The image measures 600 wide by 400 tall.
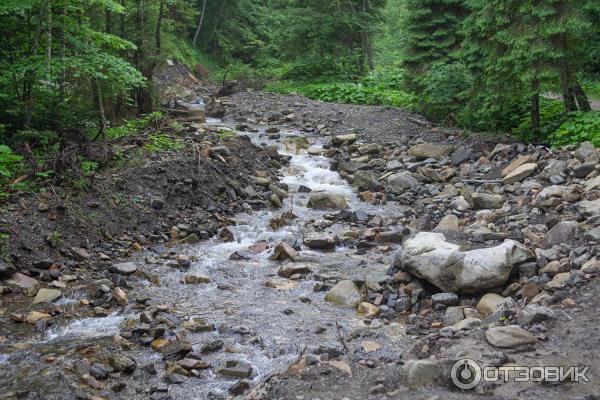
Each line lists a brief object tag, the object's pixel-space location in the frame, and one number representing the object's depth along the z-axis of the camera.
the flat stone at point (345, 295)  7.93
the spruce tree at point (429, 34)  18.89
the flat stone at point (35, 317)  6.88
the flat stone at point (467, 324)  6.09
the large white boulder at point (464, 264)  7.22
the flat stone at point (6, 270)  7.59
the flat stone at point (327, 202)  12.97
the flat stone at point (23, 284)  7.54
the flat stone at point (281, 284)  8.55
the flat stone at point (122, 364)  5.86
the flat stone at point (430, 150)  15.17
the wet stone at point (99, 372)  5.70
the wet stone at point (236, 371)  5.87
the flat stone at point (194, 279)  8.57
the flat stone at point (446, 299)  7.35
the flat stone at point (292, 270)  8.98
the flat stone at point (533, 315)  5.71
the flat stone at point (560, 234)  7.89
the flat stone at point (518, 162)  12.40
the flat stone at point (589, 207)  8.55
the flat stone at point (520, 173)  11.94
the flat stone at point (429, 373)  4.94
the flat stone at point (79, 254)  8.69
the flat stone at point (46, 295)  7.41
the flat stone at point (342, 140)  17.66
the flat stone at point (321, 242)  10.36
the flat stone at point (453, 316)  6.88
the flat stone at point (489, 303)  6.87
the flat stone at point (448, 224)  10.19
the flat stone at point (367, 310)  7.46
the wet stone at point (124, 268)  8.59
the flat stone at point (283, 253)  9.71
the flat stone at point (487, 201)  11.34
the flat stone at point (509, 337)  5.38
